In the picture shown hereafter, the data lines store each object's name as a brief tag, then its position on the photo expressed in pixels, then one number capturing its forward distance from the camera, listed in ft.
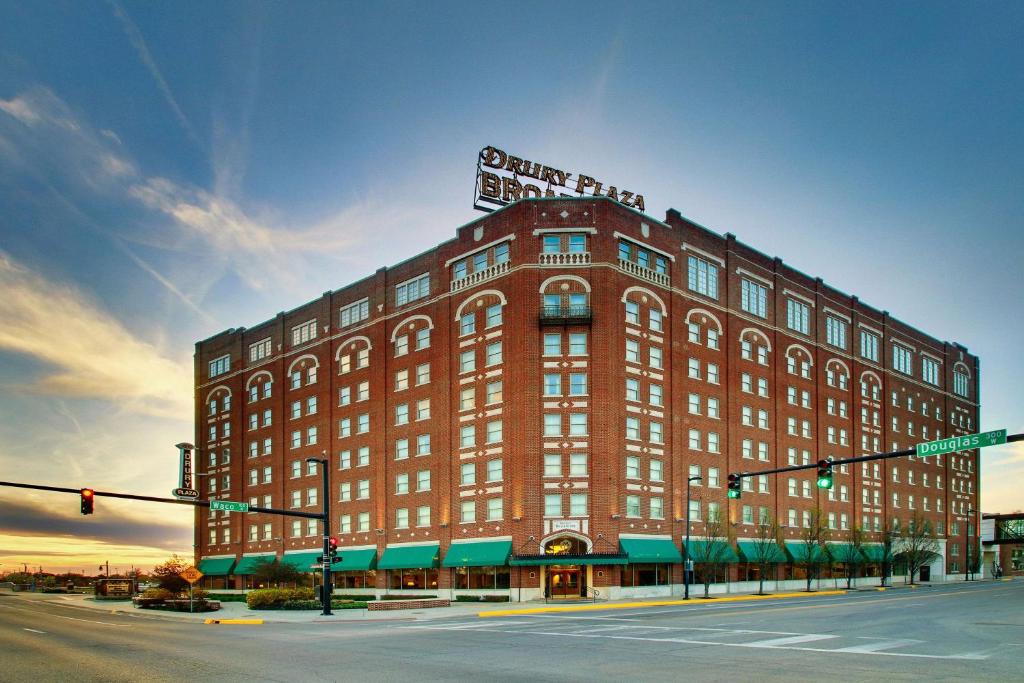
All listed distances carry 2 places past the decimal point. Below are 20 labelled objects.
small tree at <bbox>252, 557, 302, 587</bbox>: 204.85
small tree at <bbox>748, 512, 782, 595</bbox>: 206.18
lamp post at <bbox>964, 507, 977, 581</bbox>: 325.83
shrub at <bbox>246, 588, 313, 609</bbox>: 158.71
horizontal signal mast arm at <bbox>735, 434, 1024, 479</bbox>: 80.82
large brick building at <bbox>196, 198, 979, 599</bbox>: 184.24
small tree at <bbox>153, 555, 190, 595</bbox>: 188.55
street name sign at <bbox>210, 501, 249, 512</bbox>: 136.87
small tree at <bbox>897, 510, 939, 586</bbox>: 267.59
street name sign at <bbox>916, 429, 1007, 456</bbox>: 87.30
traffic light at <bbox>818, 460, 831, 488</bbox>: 102.89
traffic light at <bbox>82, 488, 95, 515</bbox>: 114.62
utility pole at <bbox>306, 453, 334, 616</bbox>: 138.41
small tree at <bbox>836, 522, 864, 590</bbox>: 245.45
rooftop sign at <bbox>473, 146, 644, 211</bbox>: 202.18
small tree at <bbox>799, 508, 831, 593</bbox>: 223.51
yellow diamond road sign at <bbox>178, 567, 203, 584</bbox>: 151.12
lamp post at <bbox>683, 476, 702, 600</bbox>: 179.22
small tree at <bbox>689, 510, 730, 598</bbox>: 190.49
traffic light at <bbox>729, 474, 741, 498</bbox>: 119.44
